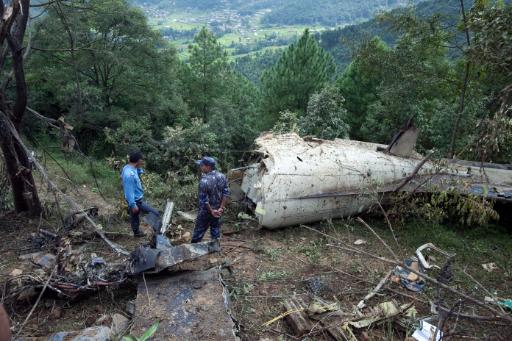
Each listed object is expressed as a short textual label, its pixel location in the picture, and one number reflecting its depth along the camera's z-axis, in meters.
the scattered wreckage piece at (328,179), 6.84
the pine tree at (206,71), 25.14
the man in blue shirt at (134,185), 6.02
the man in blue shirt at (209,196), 5.76
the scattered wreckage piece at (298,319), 4.34
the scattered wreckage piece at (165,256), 4.55
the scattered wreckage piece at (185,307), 3.86
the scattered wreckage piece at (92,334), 3.76
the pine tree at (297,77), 22.36
